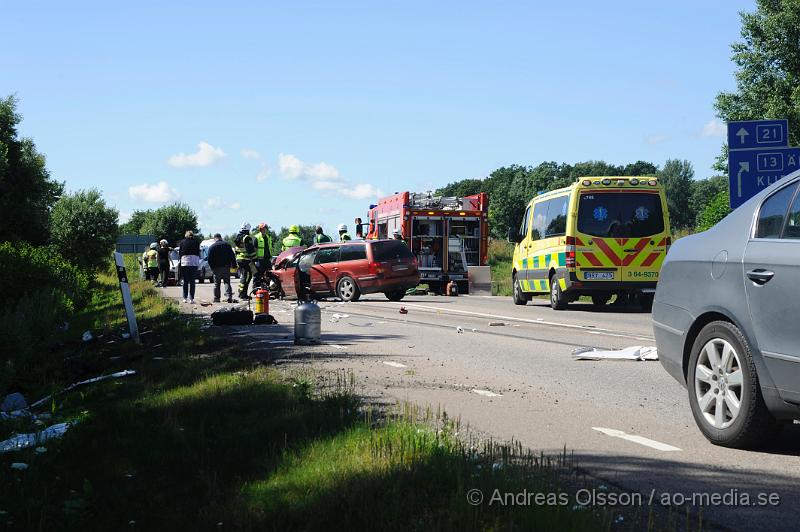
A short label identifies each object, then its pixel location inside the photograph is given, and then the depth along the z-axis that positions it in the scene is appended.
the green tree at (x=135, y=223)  133.38
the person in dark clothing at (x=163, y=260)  40.94
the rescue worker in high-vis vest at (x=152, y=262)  45.41
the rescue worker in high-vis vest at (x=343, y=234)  30.95
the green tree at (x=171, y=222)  108.75
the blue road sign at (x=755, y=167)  19.36
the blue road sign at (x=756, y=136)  19.39
